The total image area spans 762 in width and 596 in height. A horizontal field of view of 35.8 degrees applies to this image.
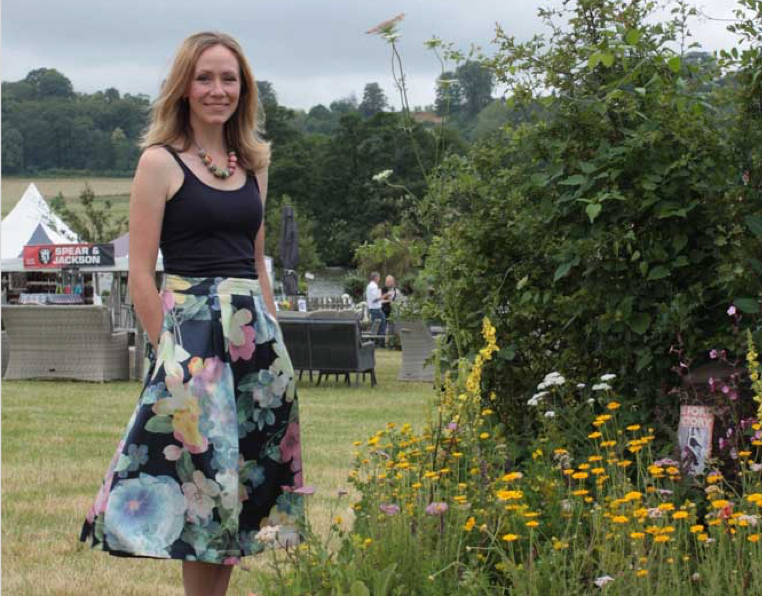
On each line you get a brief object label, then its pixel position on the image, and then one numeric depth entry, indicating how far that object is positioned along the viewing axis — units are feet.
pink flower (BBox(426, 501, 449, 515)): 9.52
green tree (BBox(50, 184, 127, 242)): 136.31
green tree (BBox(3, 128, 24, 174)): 244.63
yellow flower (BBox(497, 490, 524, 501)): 9.42
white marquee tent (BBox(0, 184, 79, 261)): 99.60
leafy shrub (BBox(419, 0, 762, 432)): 13.01
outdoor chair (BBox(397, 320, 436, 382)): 48.11
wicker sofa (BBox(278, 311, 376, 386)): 43.50
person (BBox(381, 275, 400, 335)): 75.56
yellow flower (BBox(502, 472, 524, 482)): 9.66
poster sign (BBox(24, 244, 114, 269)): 76.33
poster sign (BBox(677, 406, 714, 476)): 12.33
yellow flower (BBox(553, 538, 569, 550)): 9.30
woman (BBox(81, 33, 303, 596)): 10.44
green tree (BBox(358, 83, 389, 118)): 299.95
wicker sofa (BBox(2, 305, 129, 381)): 44.19
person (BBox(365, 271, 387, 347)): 74.69
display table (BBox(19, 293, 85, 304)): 71.77
